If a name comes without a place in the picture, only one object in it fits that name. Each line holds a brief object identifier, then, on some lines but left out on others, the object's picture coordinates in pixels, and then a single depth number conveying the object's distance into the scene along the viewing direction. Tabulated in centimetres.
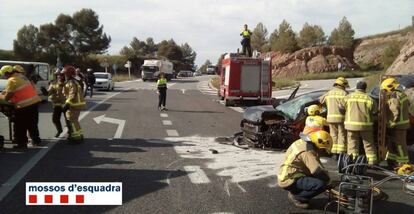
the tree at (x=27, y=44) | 6656
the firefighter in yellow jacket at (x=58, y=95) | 1079
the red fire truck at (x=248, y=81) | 2145
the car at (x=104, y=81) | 3222
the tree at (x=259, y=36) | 6944
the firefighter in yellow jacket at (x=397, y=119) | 798
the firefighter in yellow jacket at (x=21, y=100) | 935
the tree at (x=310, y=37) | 6031
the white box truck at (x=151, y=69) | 5556
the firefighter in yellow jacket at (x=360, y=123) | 771
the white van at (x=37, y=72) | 1843
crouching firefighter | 553
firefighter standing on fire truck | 2436
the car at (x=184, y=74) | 9104
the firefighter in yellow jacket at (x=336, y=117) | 817
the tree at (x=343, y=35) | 6078
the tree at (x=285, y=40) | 5866
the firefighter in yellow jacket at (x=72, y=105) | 1016
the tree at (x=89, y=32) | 7594
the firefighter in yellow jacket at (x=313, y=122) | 650
